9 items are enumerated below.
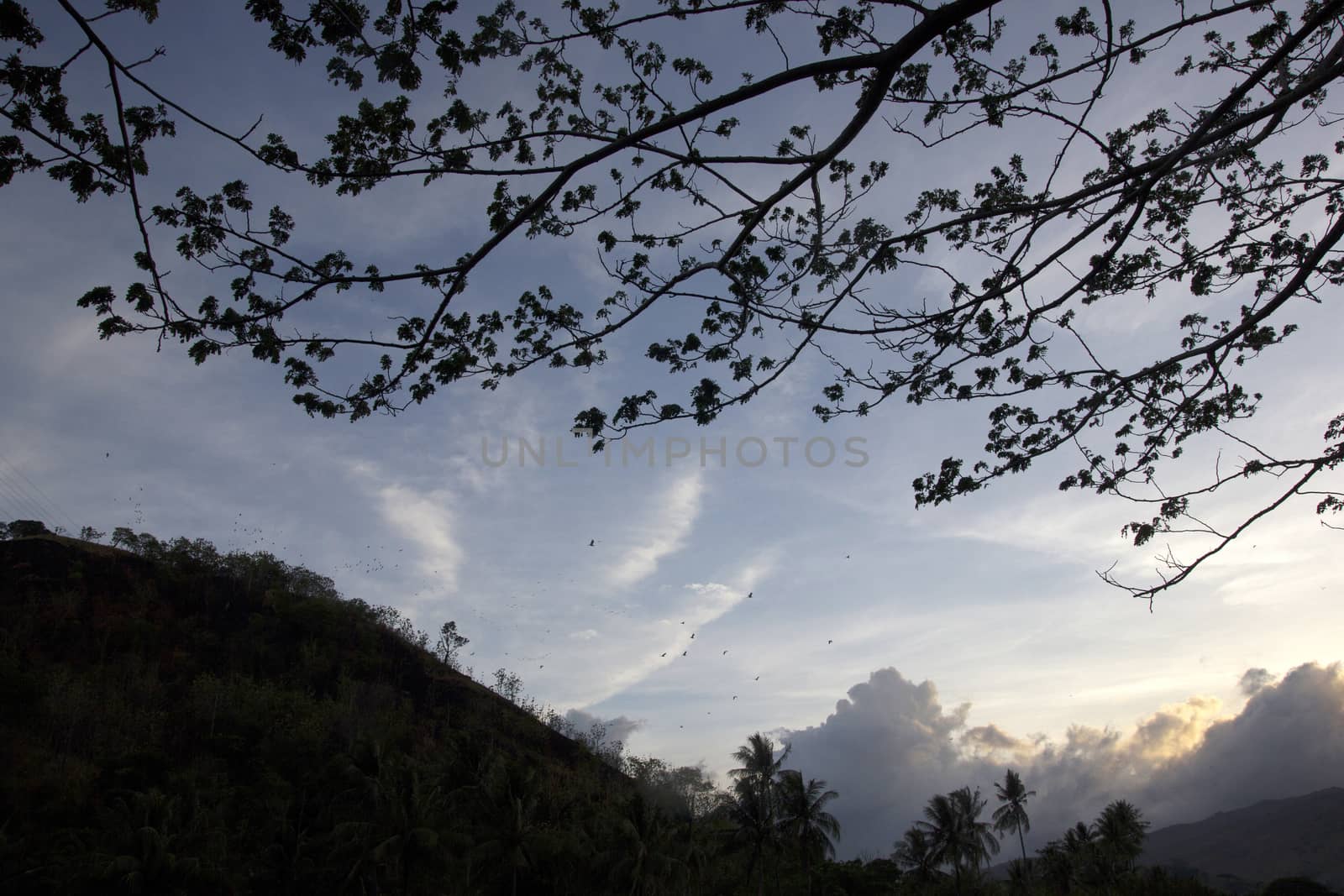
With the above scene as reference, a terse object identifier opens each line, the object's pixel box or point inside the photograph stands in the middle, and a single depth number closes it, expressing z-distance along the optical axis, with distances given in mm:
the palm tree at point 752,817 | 39469
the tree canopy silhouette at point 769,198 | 4434
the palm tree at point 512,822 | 28047
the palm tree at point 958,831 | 45375
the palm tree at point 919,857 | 47156
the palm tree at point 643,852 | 28875
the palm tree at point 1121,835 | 51094
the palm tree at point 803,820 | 41562
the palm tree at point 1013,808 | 53188
